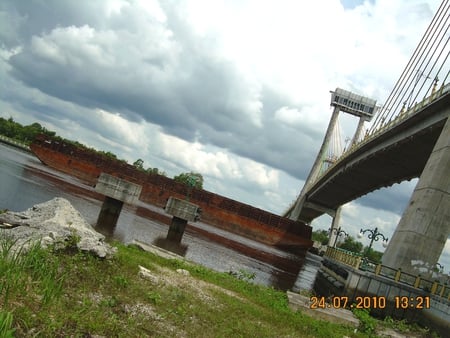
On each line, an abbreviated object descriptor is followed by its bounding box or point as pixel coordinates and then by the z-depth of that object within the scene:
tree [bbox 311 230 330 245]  168.68
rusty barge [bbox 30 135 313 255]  50.44
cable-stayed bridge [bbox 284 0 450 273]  17.56
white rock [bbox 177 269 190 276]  10.41
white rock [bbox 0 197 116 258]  7.30
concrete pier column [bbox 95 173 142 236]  24.75
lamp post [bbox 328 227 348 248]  65.83
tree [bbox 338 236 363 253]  141.68
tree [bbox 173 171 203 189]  32.78
